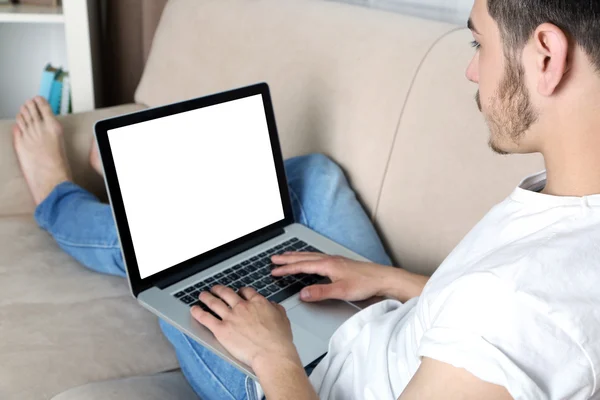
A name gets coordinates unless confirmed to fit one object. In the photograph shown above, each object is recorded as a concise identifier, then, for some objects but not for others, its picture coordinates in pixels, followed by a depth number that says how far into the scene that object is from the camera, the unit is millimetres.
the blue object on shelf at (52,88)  1966
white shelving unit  1889
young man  582
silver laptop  1022
